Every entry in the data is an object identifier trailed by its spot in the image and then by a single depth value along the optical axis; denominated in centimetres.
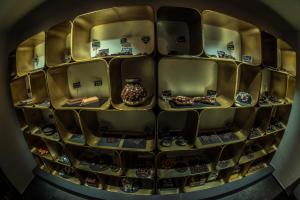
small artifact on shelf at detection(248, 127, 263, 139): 183
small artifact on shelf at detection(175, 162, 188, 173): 186
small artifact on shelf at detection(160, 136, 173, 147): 171
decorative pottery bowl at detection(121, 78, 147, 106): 153
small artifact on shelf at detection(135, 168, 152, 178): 179
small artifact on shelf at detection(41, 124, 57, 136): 196
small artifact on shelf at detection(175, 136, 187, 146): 172
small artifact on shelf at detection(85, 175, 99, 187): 202
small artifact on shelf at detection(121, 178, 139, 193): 196
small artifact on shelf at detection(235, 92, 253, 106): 164
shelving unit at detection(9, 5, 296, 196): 158
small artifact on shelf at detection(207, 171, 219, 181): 203
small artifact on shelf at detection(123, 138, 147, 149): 170
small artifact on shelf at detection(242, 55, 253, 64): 171
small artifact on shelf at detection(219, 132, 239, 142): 180
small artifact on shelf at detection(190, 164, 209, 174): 183
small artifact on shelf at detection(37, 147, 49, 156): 213
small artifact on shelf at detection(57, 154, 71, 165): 196
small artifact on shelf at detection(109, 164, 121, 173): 185
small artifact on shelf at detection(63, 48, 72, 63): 183
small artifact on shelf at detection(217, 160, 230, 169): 190
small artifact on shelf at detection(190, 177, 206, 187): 201
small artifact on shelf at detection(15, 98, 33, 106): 196
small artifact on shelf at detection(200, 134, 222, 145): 175
